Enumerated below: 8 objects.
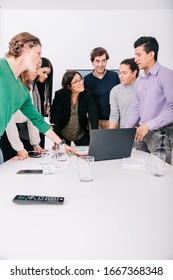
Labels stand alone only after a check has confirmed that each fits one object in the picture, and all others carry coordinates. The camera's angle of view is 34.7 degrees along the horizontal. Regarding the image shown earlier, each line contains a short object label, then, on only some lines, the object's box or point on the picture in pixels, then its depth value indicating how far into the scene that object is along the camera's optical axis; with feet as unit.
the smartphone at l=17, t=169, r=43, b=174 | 4.26
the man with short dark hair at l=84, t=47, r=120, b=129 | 7.68
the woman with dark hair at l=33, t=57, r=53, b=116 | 6.68
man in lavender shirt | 6.26
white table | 2.15
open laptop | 4.79
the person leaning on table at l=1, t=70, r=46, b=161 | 5.40
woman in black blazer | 7.55
